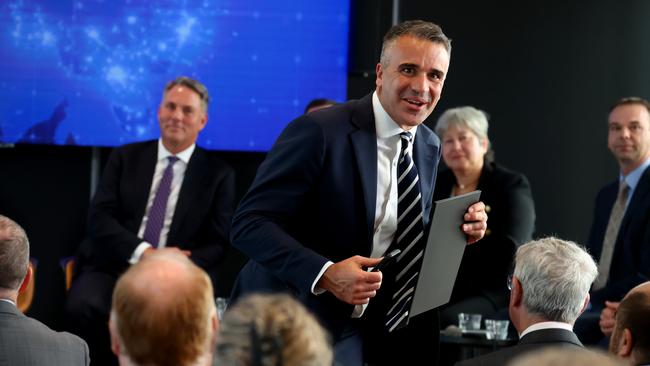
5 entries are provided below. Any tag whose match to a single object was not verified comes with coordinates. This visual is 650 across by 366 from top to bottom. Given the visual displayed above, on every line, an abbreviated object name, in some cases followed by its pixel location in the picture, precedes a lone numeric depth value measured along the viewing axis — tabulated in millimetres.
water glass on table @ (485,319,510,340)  8384
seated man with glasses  5094
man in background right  9153
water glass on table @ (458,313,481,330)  8820
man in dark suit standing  5626
